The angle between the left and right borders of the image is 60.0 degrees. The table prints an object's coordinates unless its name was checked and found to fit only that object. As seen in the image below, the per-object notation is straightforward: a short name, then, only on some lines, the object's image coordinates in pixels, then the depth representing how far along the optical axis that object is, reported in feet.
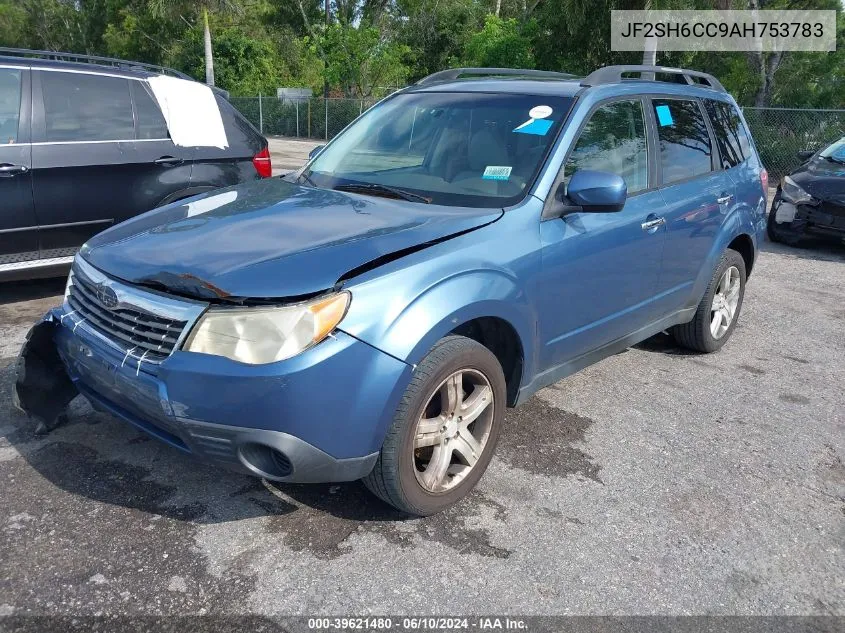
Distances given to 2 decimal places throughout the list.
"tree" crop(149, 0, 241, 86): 95.71
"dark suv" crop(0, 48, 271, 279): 16.97
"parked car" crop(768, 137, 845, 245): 28.43
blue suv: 8.30
